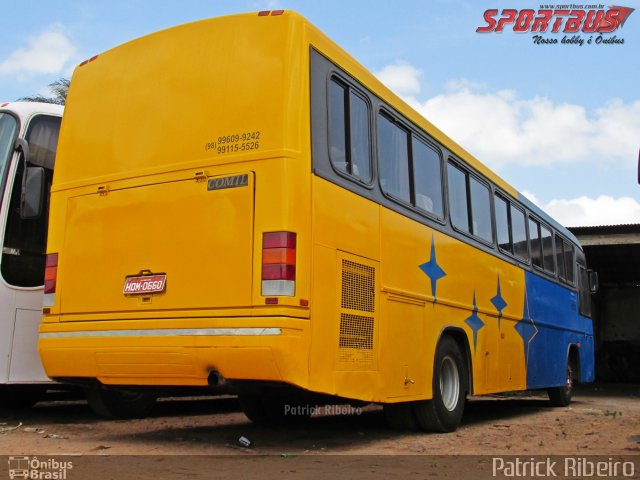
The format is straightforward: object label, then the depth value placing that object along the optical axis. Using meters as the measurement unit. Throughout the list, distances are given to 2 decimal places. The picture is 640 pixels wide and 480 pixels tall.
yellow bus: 5.49
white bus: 7.54
